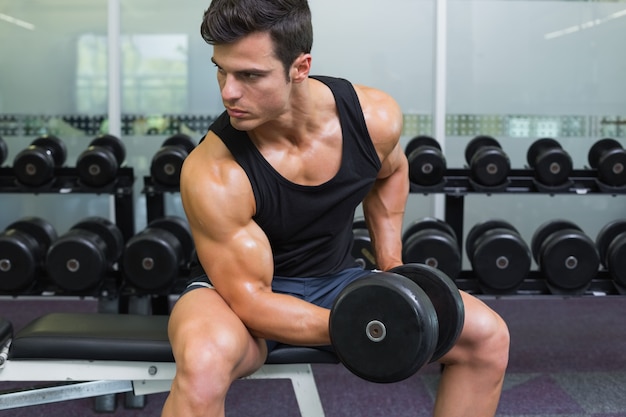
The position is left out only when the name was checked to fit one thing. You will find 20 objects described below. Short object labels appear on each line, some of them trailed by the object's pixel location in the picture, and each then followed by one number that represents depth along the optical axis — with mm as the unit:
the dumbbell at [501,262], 2928
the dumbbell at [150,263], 2863
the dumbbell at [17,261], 2840
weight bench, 1782
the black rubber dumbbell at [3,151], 3594
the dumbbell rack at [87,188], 3371
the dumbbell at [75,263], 2822
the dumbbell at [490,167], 3393
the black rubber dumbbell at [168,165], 3396
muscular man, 1539
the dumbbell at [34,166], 3348
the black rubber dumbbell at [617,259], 2920
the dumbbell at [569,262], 2920
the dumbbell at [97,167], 3326
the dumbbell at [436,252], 2975
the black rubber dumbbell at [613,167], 3379
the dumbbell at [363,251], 2931
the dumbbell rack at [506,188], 3410
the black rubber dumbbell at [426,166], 3395
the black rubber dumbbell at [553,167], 3375
